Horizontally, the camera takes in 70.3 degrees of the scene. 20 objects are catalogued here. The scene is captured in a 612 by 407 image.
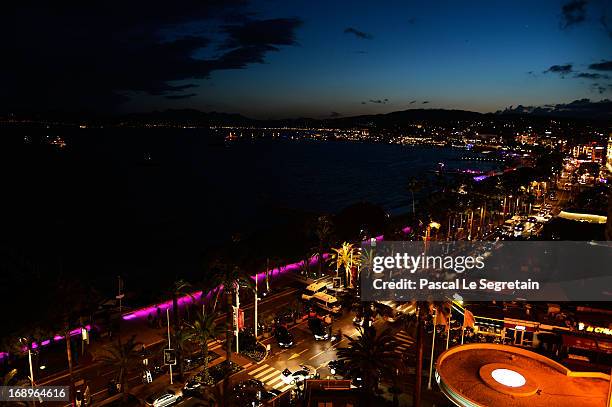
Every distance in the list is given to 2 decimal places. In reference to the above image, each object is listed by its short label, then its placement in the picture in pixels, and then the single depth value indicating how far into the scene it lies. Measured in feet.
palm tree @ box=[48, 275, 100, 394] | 86.94
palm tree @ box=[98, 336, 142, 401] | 81.71
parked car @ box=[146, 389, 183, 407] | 84.48
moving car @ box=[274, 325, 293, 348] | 110.03
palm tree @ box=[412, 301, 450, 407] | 69.41
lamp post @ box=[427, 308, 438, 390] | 92.61
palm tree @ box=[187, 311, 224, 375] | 90.09
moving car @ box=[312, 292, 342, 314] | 130.00
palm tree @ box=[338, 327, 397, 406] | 72.84
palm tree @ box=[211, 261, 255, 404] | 98.78
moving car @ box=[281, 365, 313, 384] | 93.97
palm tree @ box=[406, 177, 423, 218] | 211.41
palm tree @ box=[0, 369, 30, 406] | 66.95
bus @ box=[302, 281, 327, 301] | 137.39
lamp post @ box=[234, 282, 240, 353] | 104.10
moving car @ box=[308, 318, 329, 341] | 114.01
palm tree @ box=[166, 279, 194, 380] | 92.79
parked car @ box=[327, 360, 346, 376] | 94.58
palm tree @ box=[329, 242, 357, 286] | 146.10
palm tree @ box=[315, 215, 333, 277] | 168.58
